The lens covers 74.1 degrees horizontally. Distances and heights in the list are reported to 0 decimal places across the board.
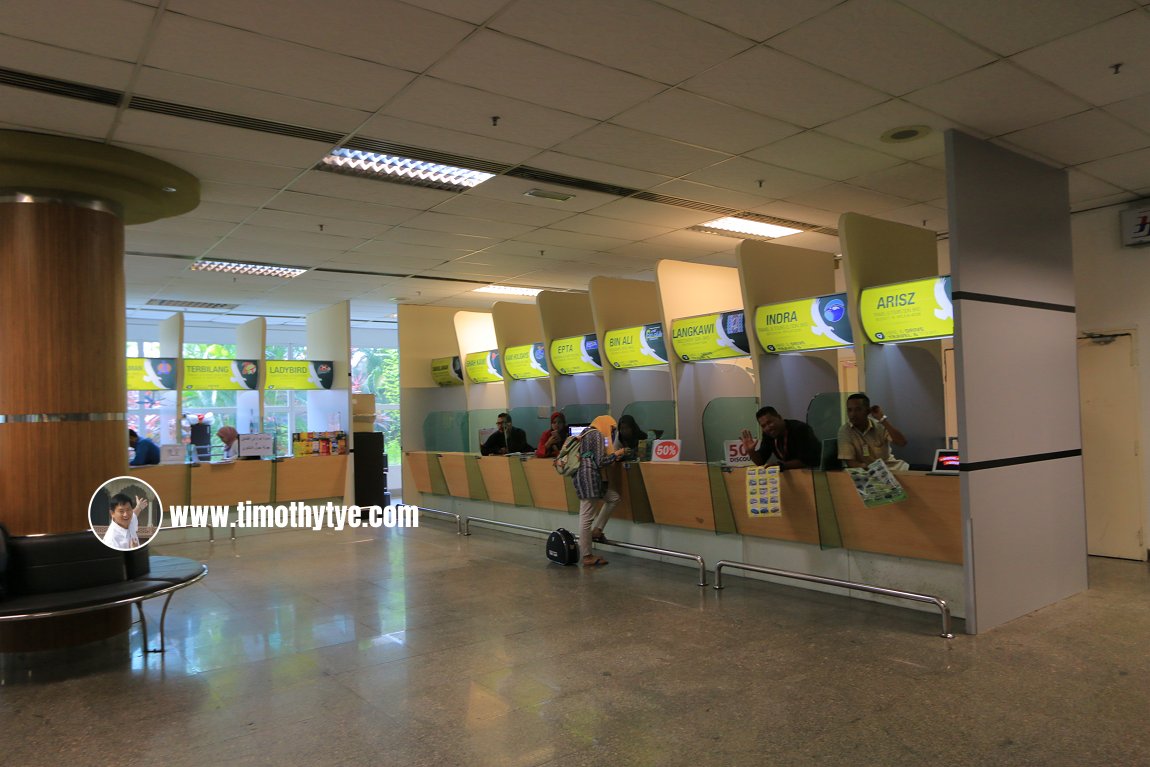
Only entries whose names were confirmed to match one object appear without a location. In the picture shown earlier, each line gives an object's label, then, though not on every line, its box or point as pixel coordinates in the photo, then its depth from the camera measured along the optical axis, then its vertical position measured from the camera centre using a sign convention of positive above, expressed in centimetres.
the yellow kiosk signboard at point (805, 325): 610 +60
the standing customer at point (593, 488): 720 -79
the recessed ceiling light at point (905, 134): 526 +183
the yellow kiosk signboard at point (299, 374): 1080 +57
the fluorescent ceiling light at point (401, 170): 579 +191
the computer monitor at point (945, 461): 531 -48
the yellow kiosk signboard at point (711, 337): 685 +60
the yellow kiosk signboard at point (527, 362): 962 +58
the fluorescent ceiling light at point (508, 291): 1141 +177
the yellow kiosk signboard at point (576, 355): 855 +58
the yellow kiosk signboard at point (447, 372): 1152 +57
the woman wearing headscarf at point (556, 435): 850 -33
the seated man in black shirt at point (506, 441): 970 -43
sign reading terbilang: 1013 +55
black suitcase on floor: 734 -139
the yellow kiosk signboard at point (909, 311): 535 +61
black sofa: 457 -105
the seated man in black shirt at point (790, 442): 597 -35
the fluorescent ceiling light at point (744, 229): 788 +183
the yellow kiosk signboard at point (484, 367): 1062 +58
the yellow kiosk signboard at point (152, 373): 975 +58
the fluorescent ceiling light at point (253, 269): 924 +182
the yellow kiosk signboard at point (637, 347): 771 +58
